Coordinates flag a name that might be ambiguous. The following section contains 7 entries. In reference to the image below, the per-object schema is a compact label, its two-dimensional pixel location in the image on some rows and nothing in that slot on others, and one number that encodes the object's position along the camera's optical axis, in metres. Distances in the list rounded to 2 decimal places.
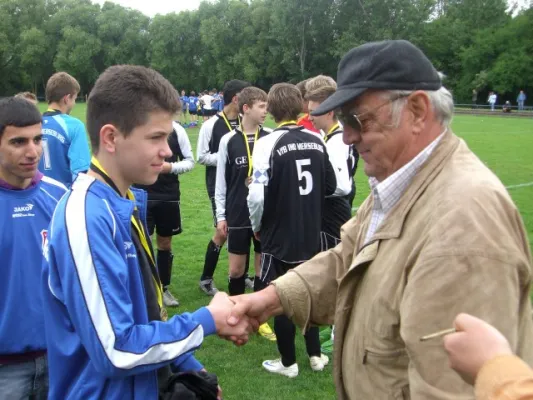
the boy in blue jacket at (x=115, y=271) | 2.12
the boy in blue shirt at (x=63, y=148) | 6.31
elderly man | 1.68
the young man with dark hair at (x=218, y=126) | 7.88
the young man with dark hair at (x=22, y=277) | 3.14
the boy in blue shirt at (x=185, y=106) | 36.89
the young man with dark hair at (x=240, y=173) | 6.62
